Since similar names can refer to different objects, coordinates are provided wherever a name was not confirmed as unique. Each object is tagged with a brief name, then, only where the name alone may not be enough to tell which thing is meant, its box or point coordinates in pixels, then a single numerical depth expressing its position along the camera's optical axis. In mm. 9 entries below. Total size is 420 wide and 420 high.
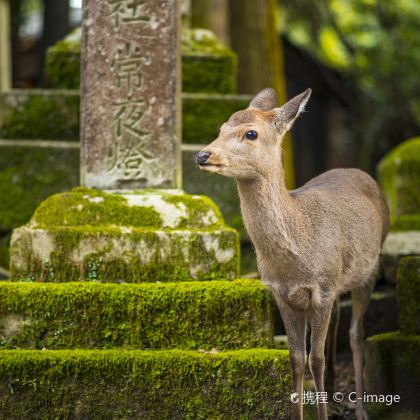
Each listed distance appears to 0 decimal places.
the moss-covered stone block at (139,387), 11906
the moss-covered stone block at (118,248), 13297
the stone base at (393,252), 17234
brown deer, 10992
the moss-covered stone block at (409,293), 13437
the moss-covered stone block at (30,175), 19125
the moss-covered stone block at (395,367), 13328
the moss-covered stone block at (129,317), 12547
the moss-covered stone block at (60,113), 19578
